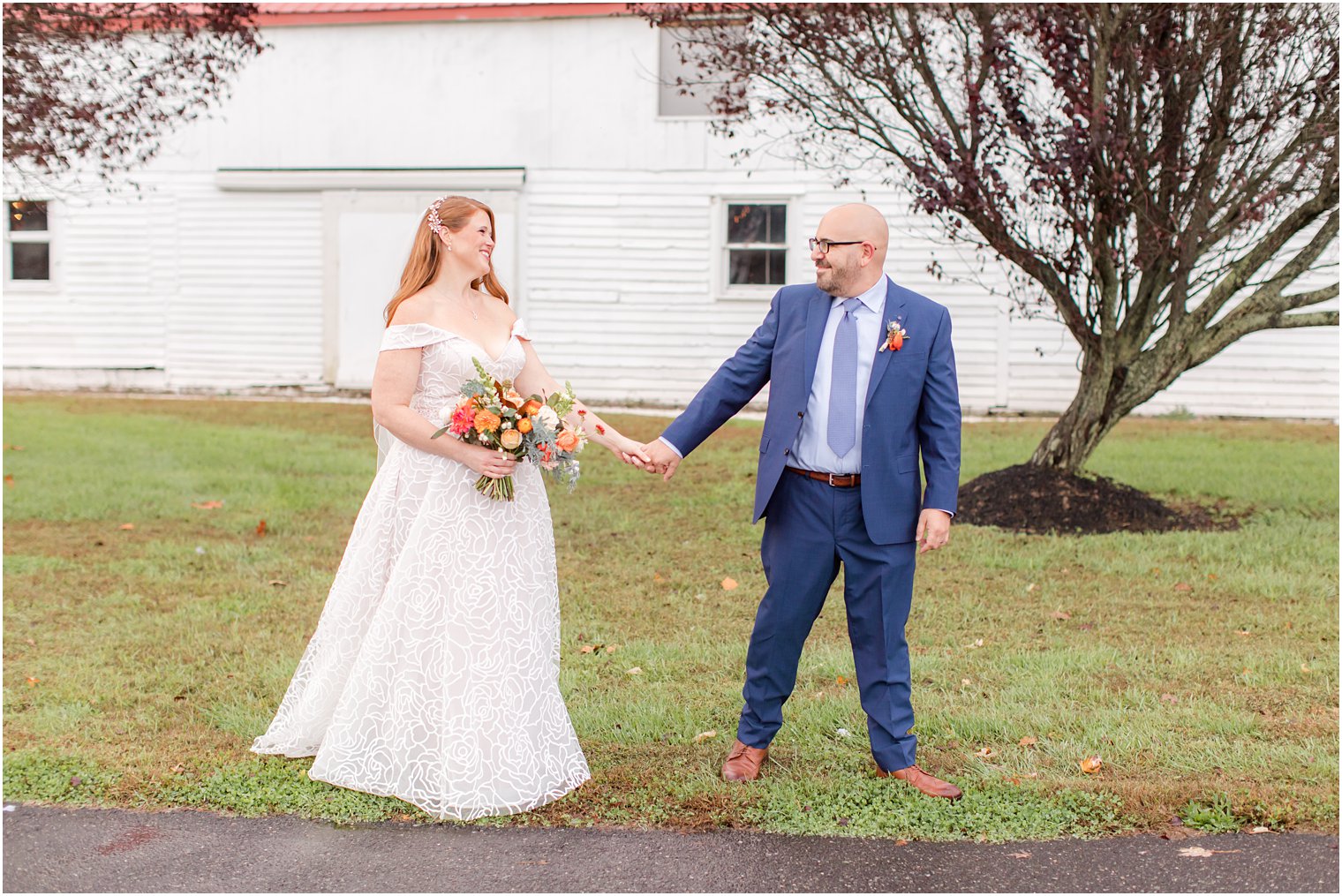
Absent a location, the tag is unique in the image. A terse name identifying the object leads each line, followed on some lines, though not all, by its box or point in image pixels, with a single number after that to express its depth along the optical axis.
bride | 4.63
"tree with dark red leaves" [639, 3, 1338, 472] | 9.13
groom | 4.61
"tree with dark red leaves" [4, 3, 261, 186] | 9.43
